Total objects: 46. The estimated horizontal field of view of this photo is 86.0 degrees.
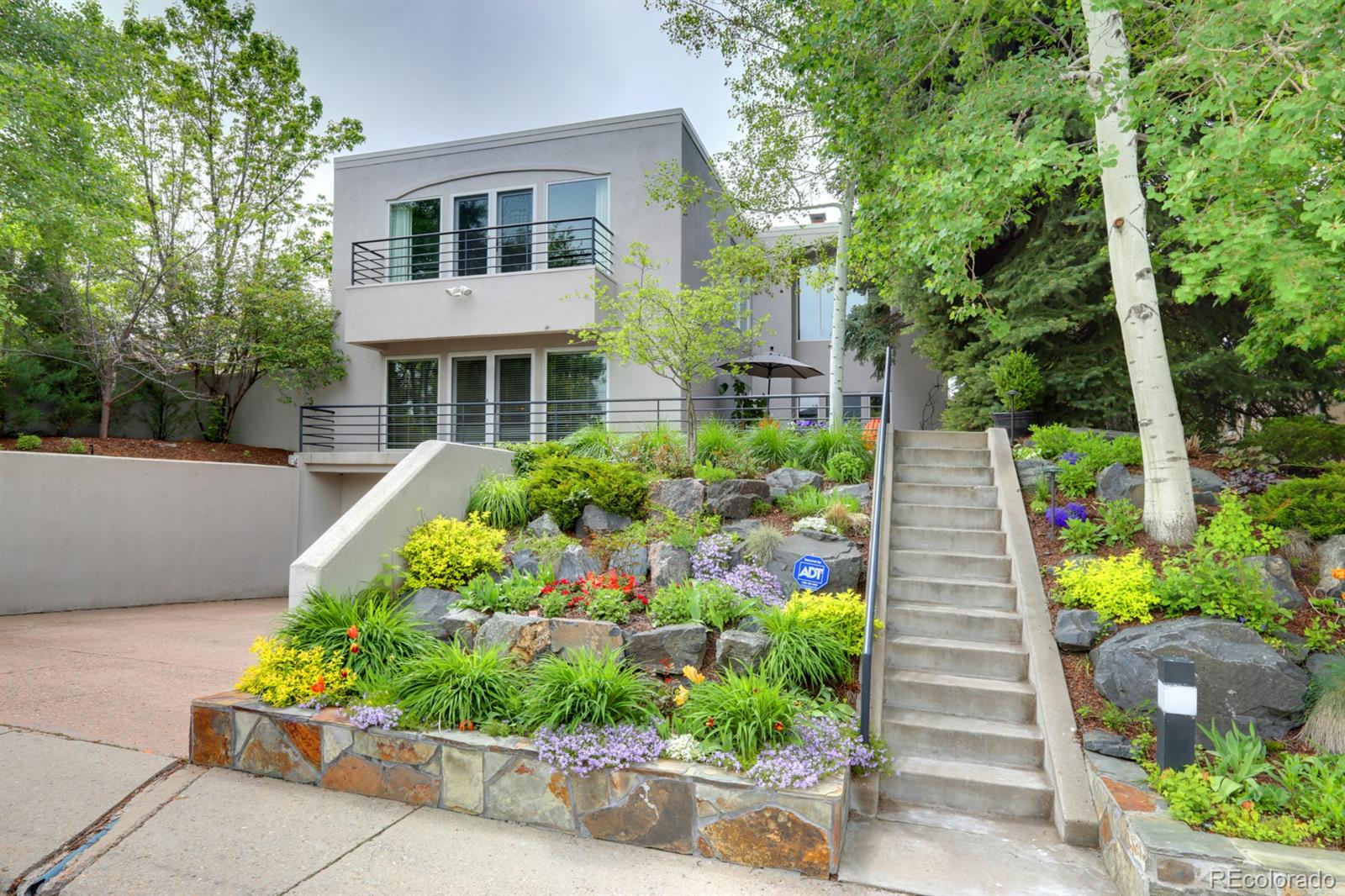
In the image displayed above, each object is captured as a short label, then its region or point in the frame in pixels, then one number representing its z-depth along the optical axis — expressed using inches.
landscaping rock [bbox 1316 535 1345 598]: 181.3
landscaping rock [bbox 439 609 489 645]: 208.4
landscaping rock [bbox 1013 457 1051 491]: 265.9
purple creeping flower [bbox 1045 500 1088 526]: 231.9
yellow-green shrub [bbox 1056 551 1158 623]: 181.0
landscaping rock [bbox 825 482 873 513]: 266.8
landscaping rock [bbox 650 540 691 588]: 223.1
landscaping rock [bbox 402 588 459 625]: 218.8
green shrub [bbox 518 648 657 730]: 160.7
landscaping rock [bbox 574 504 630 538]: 265.1
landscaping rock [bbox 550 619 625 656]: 193.6
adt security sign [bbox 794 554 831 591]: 207.3
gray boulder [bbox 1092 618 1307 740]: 157.2
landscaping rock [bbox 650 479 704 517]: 264.4
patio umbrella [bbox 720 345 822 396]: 476.7
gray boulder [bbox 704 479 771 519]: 262.1
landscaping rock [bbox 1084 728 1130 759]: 156.4
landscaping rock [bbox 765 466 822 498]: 281.1
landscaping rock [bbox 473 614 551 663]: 198.5
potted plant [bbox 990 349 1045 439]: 343.3
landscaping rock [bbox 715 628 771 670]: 180.1
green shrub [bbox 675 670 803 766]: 151.0
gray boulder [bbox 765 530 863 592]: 213.8
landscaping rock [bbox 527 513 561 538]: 260.7
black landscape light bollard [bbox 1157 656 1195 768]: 134.1
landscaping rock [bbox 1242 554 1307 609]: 177.0
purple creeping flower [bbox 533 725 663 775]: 148.9
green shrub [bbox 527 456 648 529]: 268.1
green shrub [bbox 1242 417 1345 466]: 244.7
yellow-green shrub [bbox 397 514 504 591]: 236.8
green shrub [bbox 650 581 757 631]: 199.0
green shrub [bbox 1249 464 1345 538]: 198.8
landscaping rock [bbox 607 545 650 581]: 232.5
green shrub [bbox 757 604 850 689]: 175.8
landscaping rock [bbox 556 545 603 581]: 235.1
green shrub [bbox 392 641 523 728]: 167.8
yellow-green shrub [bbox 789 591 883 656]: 186.4
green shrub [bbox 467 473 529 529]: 275.6
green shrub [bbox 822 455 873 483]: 291.8
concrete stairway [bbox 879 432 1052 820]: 162.6
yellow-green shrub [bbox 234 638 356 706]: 177.5
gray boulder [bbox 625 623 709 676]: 187.9
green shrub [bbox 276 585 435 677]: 192.2
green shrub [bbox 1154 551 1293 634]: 168.2
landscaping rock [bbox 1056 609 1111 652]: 182.4
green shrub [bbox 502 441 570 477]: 313.7
